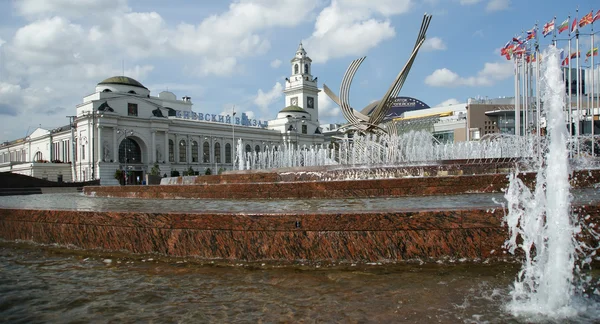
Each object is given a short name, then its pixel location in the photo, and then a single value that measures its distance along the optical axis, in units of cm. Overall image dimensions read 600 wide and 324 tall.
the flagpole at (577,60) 2560
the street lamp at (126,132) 5488
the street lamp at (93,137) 5222
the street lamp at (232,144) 6839
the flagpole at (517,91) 2920
